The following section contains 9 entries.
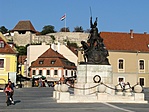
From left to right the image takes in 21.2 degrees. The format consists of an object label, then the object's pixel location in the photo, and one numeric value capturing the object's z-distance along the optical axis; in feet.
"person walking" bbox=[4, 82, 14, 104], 70.03
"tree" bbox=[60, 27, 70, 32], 486.38
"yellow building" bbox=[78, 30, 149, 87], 206.90
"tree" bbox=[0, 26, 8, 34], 521.86
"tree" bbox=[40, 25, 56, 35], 503.49
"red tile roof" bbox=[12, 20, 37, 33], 441.68
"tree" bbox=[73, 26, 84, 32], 508.86
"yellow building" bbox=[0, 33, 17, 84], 175.83
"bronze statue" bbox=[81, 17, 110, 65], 82.38
